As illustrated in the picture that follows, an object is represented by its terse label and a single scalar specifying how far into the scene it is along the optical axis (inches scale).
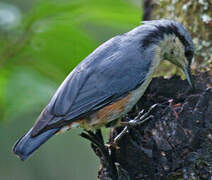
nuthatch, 226.5
